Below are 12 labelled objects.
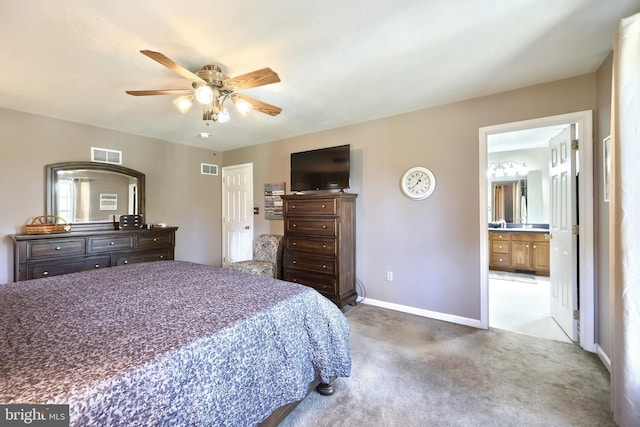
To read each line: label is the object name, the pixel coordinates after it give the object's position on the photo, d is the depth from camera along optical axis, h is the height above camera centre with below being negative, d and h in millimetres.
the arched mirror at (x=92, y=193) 3363 +309
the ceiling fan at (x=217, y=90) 1883 +983
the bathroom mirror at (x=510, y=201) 5590 +270
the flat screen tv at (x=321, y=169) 3479 +636
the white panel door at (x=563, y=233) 2516 -210
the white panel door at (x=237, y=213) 4816 +32
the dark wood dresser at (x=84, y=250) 2840 -427
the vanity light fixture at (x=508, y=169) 5535 +960
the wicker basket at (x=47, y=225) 2984 -116
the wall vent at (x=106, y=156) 3656 +846
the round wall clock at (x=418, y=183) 3106 +375
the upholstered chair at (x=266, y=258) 3715 -673
